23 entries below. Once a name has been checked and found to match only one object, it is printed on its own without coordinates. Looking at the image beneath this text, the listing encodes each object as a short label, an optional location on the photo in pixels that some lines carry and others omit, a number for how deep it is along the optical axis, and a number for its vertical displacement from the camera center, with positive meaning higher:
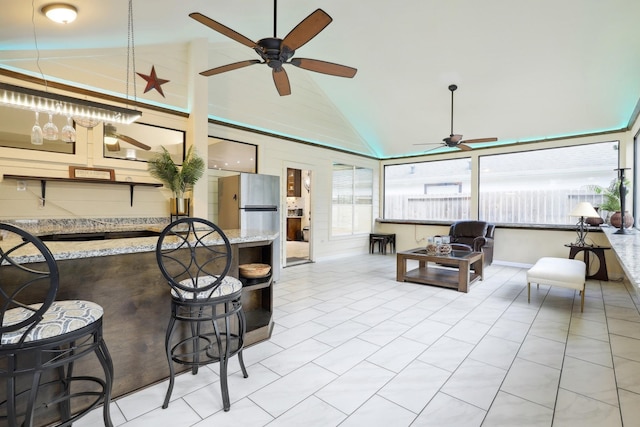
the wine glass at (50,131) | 2.76 +0.68
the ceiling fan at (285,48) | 2.17 +1.28
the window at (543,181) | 5.75 +0.67
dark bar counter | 1.80 -0.53
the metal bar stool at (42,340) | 1.22 -0.54
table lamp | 4.74 +0.07
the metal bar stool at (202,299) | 1.88 -0.54
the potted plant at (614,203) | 4.63 +0.21
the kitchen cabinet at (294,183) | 10.47 +0.97
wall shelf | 3.30 +0.32
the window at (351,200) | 7.53 +0.31
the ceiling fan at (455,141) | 4.82 +1.14
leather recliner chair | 5.72 -0.44
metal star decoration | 4.25 +1.75
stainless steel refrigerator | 4.71 +0.12
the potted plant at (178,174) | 4.07 +0.47
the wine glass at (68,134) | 2.93 +0.70
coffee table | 4.47 -0.94
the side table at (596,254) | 5.12 -0.65
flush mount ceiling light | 2.69 +1.72
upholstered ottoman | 3.60 -0.70
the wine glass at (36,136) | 2.74 +0.63
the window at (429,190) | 7.31 +0.58
